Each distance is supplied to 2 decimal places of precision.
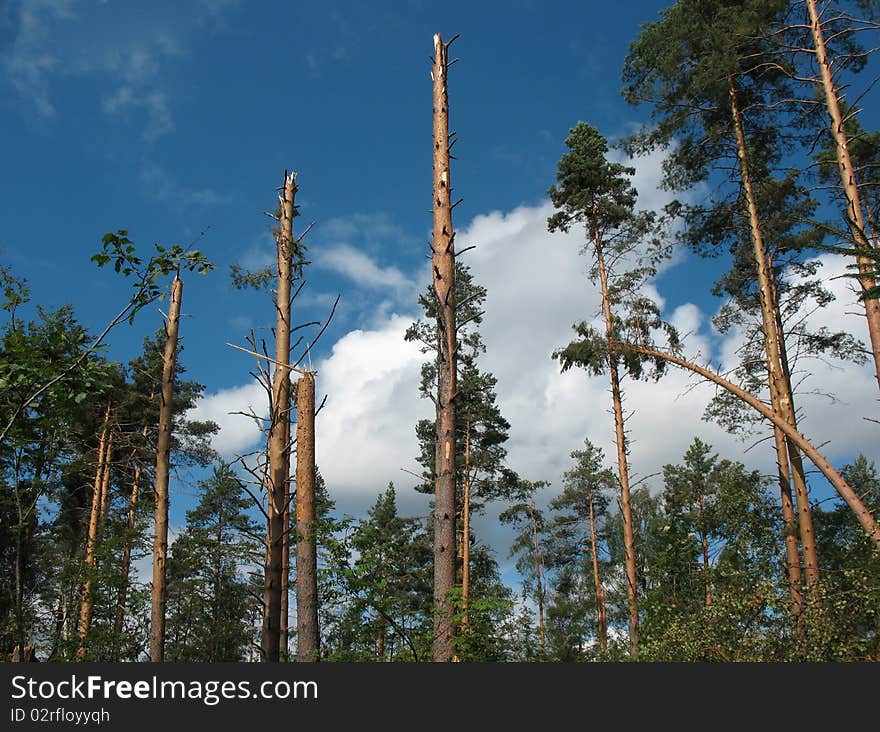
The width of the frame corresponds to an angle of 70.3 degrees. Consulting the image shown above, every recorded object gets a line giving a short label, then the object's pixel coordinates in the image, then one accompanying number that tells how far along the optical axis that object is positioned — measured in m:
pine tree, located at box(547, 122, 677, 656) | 17.55
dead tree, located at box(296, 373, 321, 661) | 8.61
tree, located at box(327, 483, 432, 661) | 7.15
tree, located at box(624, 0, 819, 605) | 13.21
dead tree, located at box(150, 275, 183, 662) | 12.85
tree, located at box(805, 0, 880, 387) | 11.29
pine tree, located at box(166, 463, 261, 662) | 24.88
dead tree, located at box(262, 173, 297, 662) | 8.69
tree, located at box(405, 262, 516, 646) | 23.89
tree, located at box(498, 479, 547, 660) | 30.97
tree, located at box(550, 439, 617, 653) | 30.09
